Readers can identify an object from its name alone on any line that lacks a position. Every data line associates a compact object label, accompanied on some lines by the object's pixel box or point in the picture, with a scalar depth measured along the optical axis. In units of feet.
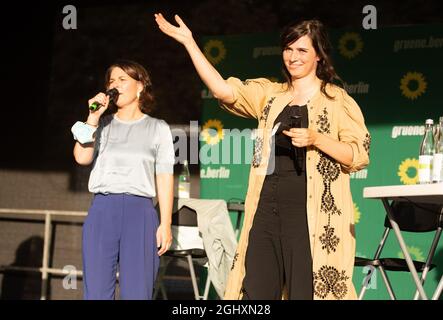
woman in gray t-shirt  12.75
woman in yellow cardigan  10.61
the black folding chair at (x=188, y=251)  18.44
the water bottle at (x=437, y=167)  12.59
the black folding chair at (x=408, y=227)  16.61
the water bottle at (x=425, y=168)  12.84
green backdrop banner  20.62
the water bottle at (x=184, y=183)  21.29
